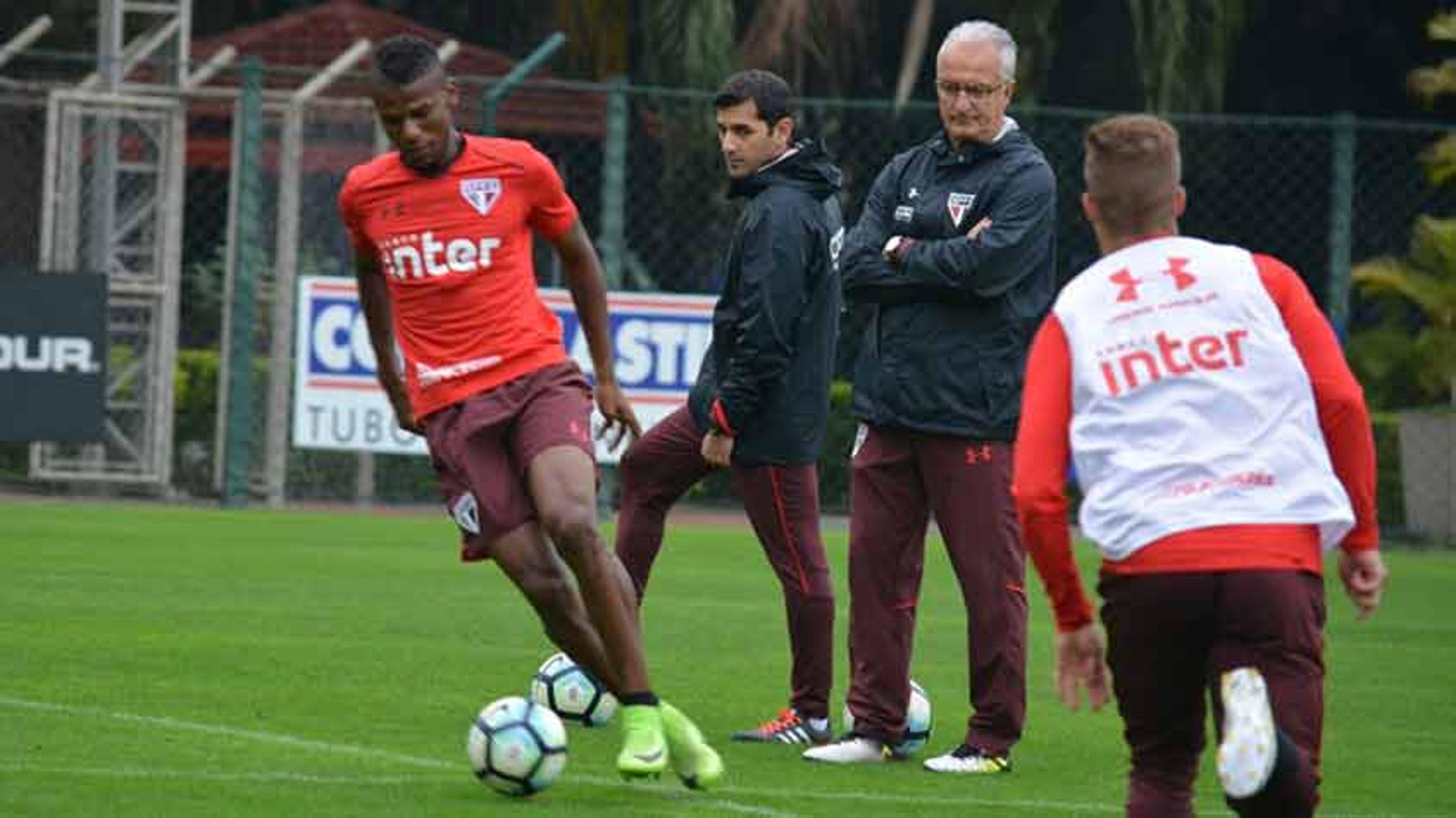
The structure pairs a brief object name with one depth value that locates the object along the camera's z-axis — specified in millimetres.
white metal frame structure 37562
